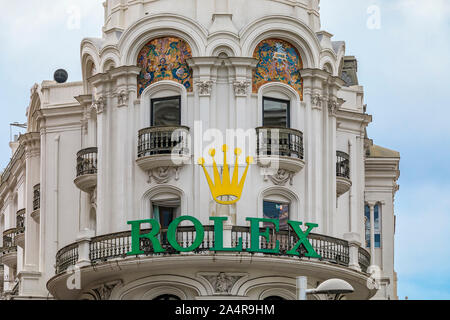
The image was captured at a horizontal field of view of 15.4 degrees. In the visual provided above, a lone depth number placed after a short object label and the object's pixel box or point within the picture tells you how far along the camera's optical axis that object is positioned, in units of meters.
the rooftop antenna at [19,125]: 76.06
